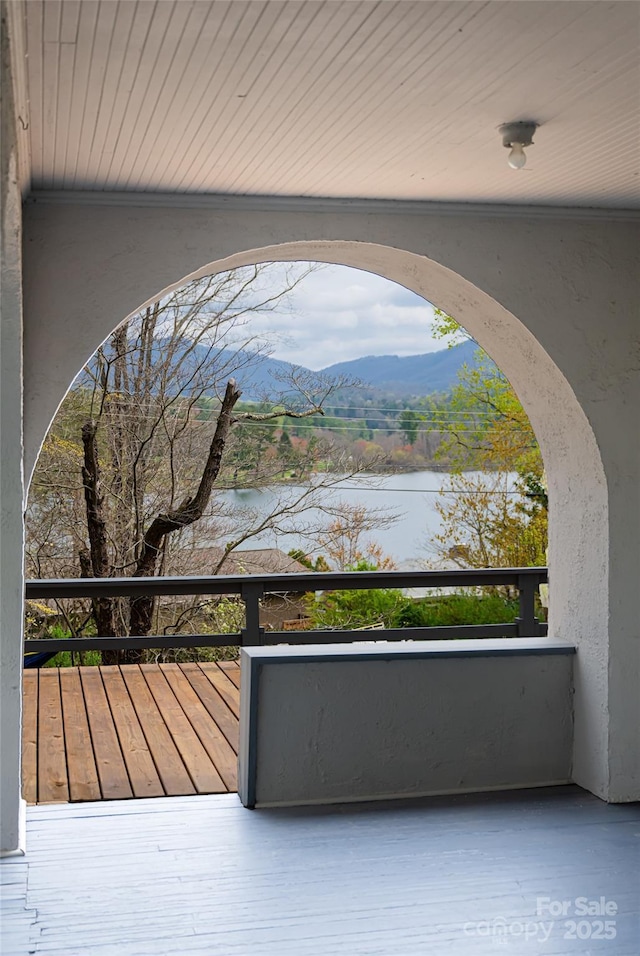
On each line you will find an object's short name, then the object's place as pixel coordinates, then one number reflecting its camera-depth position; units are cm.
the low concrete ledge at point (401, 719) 403
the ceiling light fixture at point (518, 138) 309
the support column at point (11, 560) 308
